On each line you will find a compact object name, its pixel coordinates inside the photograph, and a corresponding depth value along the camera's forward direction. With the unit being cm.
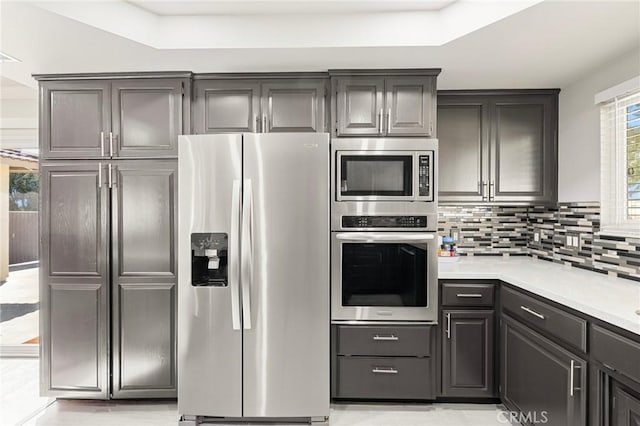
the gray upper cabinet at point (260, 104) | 251
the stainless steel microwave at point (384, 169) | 241
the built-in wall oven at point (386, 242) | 240
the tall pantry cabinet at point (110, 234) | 248
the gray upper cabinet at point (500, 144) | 287
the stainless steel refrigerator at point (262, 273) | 223
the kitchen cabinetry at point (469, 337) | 244
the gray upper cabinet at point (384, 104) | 248
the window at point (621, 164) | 223
